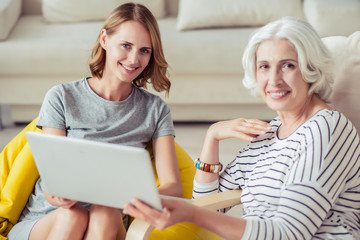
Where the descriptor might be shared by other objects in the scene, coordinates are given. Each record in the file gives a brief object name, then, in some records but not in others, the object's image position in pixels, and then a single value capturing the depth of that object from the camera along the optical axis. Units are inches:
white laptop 71.1
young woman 92.9
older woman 74.3
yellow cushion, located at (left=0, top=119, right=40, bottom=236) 95.9
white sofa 152.6
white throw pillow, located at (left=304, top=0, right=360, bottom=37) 158.6
